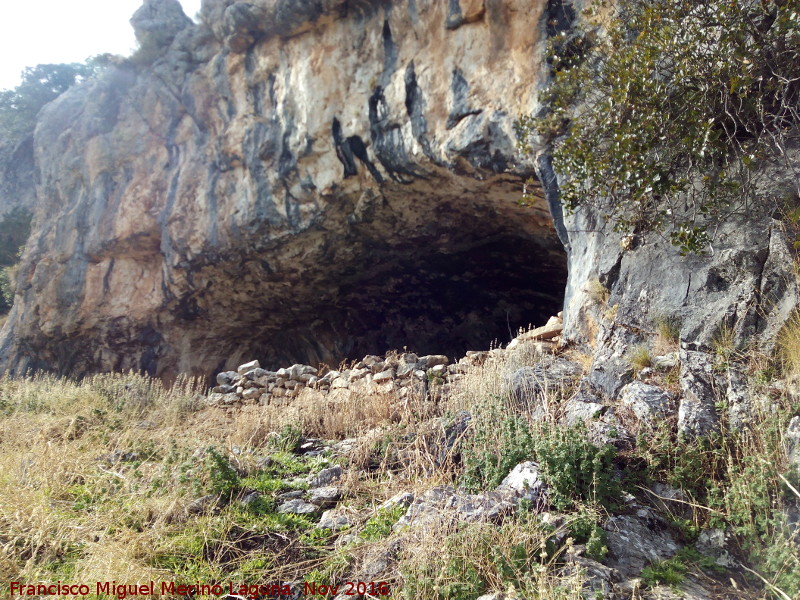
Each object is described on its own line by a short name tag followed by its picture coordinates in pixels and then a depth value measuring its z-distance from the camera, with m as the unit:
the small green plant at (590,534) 2.62
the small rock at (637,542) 2.65
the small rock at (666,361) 4.02
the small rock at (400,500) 3.39
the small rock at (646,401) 3.50
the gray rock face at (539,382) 4.24
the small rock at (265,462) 4.32
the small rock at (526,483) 3.02
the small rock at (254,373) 7.46
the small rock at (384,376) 6.33
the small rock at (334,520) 3.35
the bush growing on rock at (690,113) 4.27
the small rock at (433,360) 6.73
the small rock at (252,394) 7.15
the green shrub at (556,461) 2.98
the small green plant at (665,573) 2.49
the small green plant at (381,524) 3.13
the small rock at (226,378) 7.79
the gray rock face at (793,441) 2.78
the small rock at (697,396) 3.28
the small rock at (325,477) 3.96
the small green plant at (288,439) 4.82
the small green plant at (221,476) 3.72
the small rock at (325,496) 3.67
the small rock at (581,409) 3.74
